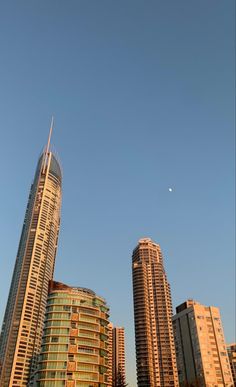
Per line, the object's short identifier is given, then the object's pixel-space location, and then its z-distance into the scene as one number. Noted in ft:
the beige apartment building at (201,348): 424.87
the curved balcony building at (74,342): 324.39
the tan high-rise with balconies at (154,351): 593.42
